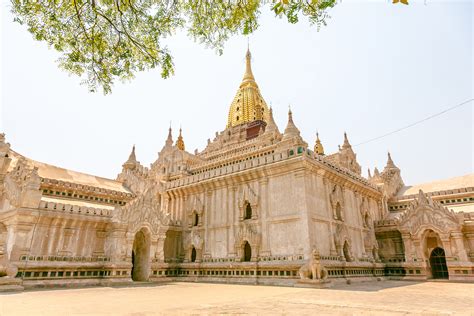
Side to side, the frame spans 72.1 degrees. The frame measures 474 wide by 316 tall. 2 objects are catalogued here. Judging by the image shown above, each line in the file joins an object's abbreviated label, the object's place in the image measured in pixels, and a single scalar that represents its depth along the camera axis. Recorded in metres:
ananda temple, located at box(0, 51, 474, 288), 21.28
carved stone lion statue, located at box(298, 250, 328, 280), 19.67
